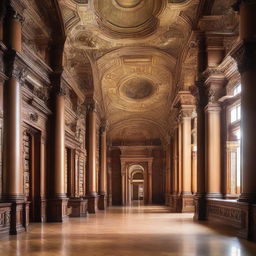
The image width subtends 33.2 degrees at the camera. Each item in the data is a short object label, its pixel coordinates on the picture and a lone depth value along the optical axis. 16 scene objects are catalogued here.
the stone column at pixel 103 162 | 28.77
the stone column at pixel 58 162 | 16.33
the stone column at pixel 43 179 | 15.76
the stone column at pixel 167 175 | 31.61
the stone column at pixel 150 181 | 35.25
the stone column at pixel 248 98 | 10.55
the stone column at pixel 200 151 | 15.87
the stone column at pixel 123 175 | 35.41
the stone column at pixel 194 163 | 23.64
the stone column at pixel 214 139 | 15.27
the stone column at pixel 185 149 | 22.66
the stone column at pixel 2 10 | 11.70
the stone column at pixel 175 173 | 25.92
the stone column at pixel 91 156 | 23.18
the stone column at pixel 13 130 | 11.71
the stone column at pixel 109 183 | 34.23
